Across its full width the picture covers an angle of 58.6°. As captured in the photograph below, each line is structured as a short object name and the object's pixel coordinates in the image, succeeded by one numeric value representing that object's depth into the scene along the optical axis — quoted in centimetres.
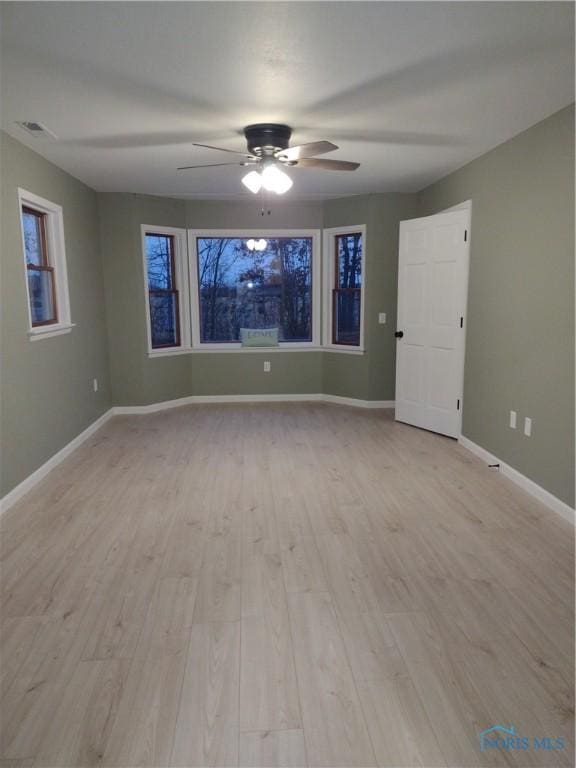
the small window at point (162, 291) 624
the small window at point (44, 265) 415
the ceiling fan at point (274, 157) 350
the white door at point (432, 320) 485
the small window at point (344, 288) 632
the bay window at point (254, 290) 638
